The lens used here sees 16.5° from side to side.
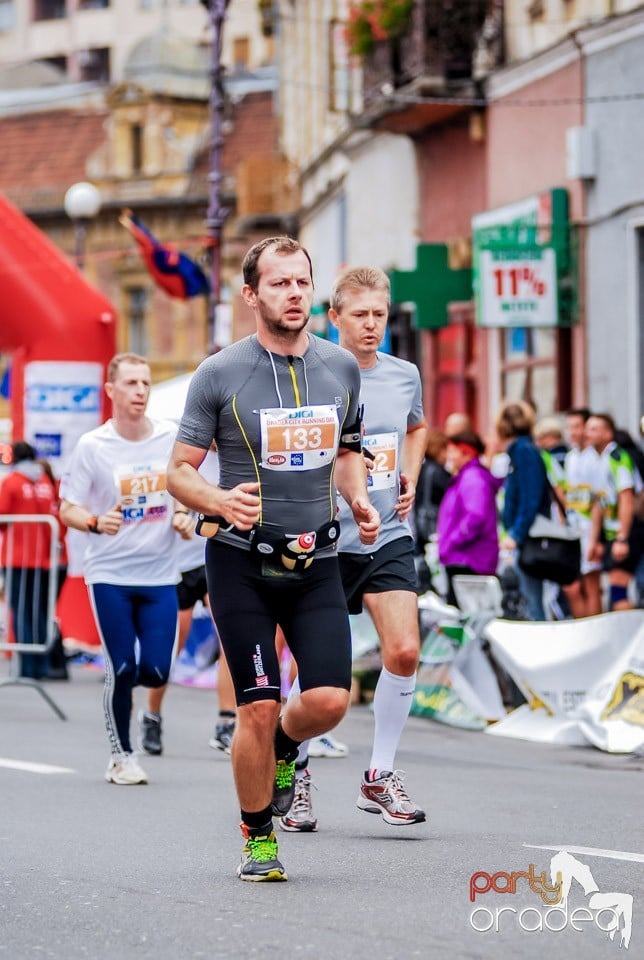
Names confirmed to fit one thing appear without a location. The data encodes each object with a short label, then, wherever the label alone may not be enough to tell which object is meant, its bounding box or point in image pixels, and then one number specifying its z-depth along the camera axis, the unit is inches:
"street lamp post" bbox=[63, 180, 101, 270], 1165.7
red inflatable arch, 784.9
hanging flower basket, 927.0
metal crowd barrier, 524.4
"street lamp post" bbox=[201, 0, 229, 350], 1063.6
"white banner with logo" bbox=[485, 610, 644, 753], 463.8
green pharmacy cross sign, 935.0
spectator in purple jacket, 549.6
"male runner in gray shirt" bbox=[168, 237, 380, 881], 266.7
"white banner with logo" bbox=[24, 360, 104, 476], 783.1
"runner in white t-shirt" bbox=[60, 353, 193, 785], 397.7
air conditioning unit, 796.0
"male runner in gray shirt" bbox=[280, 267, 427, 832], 323.0
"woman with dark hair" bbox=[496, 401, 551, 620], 568.1
